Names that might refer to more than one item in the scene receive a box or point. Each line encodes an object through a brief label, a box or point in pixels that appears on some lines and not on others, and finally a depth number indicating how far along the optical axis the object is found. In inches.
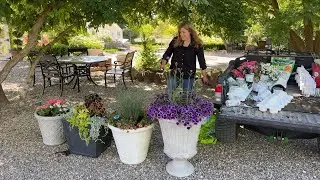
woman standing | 175.6
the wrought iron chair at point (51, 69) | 286.0
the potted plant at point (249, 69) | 182.0
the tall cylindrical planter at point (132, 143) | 135.9
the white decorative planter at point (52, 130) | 158.4
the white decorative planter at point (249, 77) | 181.2
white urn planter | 124.9
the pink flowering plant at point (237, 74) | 183.0
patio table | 304.4
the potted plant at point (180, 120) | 119.7
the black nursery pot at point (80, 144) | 147.2
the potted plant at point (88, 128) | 142.6
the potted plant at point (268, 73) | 185.9
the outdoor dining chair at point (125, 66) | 317.4
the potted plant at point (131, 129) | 136.1
